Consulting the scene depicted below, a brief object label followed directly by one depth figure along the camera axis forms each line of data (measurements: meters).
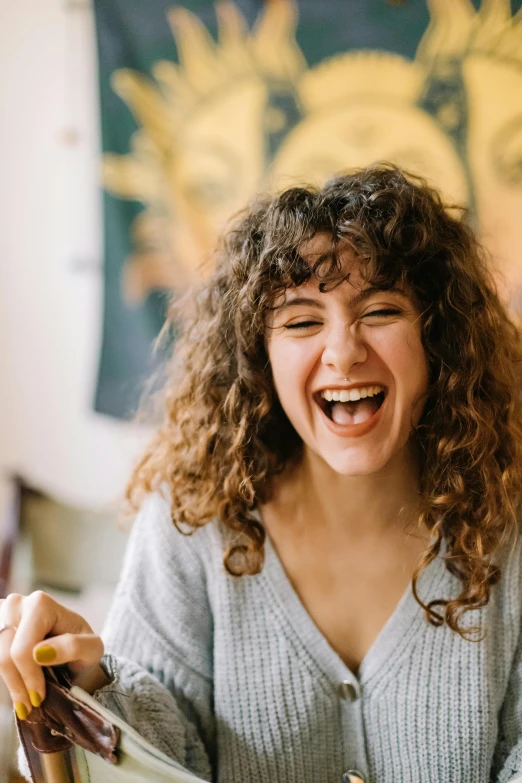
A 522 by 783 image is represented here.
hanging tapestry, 1.57
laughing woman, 0.89
